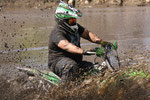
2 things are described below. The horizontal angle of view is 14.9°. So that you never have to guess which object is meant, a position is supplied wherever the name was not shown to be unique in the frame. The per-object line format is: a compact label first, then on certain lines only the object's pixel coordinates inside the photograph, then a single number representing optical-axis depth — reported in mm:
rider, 10008
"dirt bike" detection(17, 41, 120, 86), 9369
